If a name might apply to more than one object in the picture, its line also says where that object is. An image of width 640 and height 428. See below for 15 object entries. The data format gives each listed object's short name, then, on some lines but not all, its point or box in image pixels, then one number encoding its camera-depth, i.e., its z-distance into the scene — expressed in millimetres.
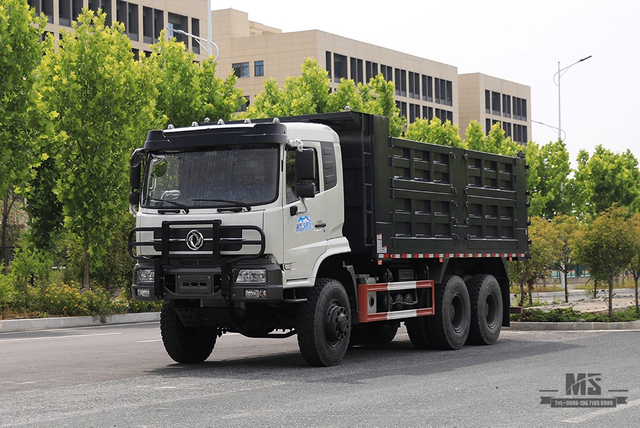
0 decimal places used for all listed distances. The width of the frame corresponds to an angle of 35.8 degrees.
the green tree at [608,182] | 71312
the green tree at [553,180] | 62781
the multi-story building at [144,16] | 62750
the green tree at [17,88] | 23734
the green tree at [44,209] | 31891
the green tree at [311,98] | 42688
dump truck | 12141
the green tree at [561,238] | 27531
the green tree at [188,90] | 35781
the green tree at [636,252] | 21891
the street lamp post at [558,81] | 62650
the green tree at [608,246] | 21891
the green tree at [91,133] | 27156
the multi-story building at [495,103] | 102875
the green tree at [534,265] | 24828
